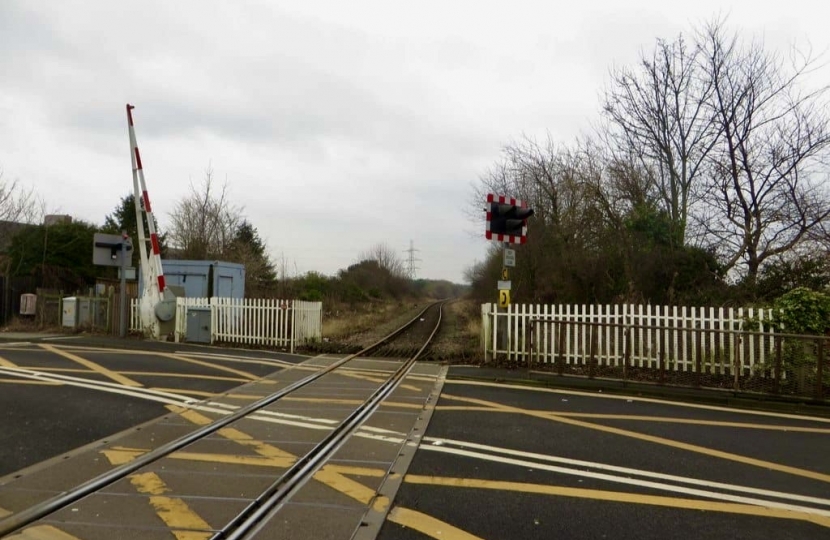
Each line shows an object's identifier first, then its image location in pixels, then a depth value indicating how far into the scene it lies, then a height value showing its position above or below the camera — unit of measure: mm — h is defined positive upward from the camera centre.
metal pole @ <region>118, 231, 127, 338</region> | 15211 -500
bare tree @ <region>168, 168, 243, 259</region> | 32500 +3880
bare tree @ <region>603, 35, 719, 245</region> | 16562 +4914
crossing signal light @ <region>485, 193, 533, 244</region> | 11742 +1604
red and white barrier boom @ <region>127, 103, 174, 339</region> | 15398 +445
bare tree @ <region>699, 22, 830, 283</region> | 14438 +2967
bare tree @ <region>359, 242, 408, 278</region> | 76312 +4477
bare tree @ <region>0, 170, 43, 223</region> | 28170 +3925
